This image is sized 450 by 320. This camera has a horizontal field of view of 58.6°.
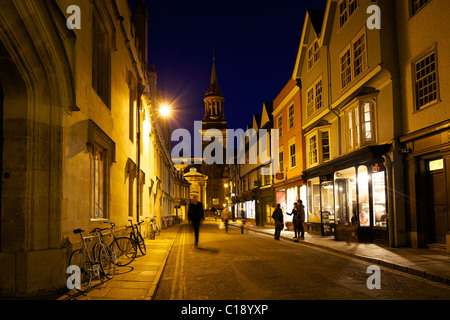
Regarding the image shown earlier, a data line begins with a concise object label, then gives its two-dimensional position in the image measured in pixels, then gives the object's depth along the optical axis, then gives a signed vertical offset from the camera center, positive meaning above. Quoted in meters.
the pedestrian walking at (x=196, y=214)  15.85 -0.69
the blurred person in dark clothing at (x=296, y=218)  20.33 -1.18
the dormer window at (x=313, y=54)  25.12 +9.02
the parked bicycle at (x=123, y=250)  11.50 -1.72
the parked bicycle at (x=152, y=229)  21.33 -1.69
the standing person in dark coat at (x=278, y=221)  20.69 -1.34
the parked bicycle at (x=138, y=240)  13.56 -1.47
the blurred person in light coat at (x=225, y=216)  27.67 -1.40
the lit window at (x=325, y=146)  24.17 +2.89
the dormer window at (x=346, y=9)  19.27 +9.16
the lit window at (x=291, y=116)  30.86 +6.04
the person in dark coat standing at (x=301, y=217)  20.25 -1.13
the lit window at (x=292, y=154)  30.29 +3.07
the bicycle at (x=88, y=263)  7.74 -1.35
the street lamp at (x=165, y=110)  23.06 +5.02
